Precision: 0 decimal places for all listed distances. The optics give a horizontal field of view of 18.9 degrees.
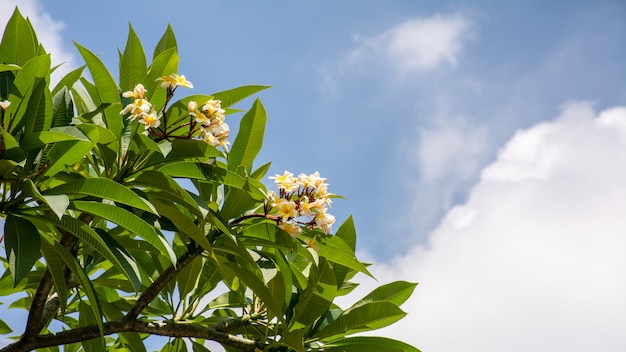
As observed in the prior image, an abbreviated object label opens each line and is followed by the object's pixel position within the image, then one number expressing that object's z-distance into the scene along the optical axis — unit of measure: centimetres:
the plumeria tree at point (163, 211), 484
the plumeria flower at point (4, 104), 482
